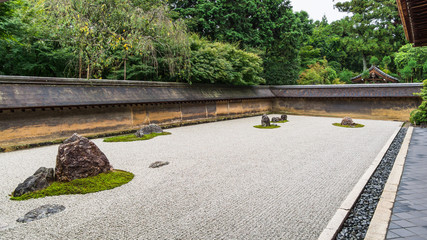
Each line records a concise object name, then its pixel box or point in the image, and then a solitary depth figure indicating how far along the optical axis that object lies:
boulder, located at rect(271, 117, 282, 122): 15.25
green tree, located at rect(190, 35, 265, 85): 15.36
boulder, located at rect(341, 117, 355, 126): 13.41
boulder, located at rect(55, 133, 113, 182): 4.77
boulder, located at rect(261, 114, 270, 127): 13.22
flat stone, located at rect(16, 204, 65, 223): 3.45
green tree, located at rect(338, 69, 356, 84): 32.00
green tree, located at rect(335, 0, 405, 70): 33.19
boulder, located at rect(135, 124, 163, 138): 10.38
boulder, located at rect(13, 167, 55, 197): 4.33
